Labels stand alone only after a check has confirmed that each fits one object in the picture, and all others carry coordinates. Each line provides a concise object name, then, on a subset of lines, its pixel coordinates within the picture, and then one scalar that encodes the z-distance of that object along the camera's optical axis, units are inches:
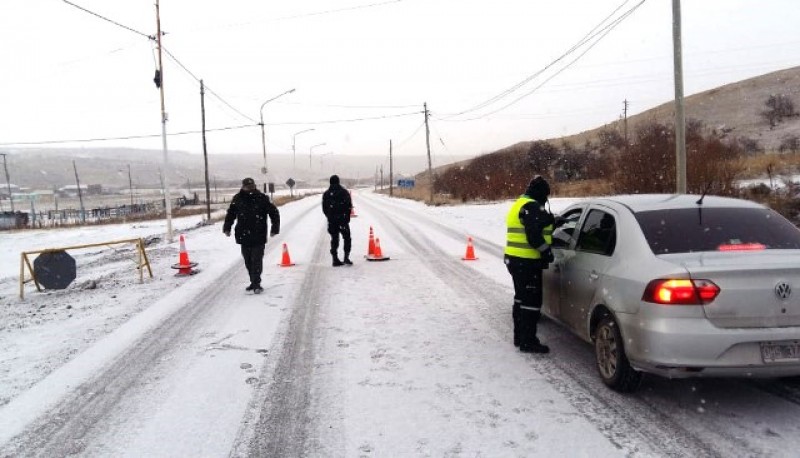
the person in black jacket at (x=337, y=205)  450.0
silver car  140.9
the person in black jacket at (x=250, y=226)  352.8
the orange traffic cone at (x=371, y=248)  506.0
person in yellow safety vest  204.4
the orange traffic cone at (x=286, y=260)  470.3
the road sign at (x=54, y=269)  395.5
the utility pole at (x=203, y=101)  1186.5
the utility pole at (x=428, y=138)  1735.9
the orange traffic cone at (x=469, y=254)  478.7
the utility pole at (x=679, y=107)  477.1
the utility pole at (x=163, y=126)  804.0
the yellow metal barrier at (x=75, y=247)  389.1
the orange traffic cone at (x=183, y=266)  448.5
